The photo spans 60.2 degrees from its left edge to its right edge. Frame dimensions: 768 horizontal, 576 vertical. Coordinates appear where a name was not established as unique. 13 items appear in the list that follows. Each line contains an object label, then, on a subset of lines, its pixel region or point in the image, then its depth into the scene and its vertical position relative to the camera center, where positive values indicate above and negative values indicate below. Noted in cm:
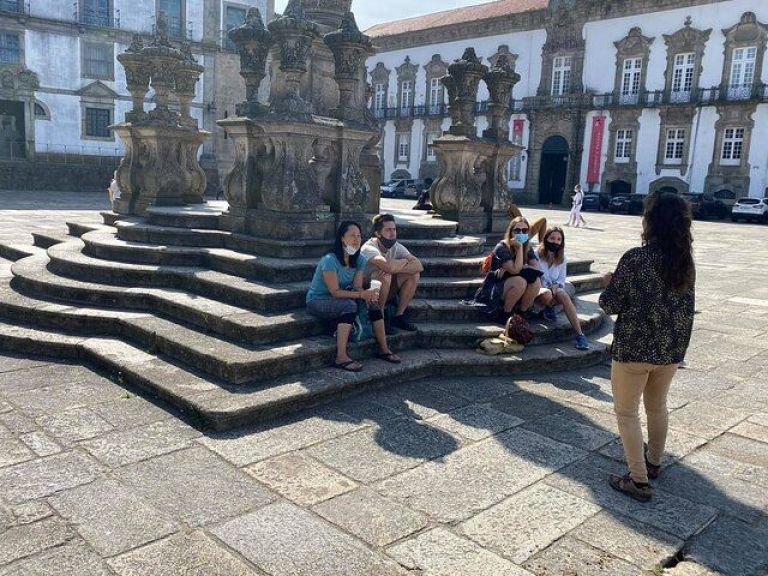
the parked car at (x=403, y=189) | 4097 -16
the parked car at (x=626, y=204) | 3381 -31
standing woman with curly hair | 360 -62
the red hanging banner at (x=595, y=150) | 3925 +274
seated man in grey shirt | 574 -70
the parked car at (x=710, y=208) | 3212 -27
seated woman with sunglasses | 643 -81
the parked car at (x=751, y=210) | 3003 -22
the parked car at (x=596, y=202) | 3553 -27
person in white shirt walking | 2270 -68
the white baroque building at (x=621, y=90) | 3450 +621
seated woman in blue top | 545 -91
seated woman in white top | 660 -86
